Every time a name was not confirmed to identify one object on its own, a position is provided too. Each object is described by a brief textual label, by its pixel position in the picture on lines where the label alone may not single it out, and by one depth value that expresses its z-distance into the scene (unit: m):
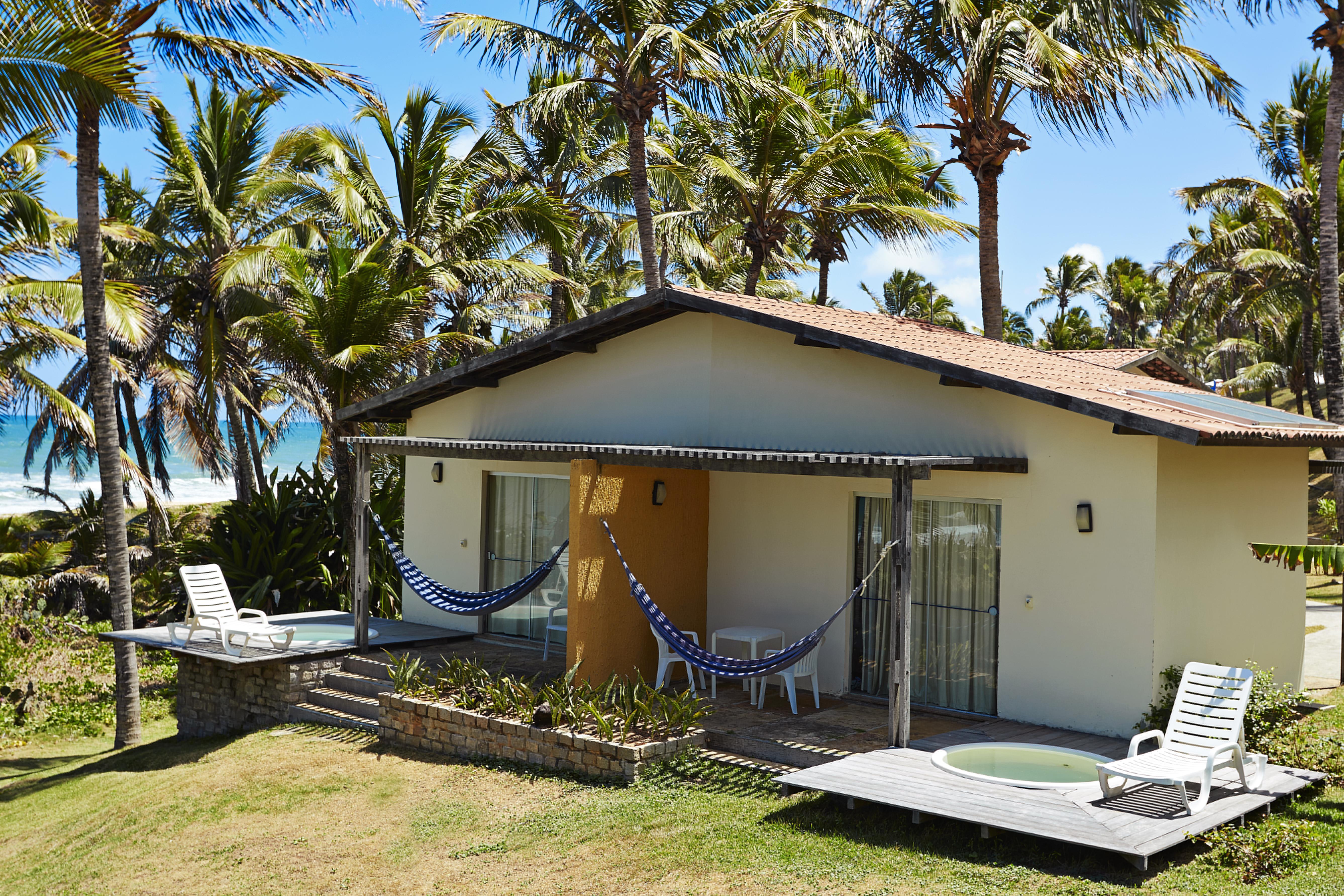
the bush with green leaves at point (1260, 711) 8.55
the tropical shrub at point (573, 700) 9.23
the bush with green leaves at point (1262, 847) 6.44
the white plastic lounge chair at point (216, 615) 11.99
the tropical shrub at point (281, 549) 16.64
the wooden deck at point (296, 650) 11.81
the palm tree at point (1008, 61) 14.82
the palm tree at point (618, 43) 15.75
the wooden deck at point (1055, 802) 6.62
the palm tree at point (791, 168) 17.20
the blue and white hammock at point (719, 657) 8.61
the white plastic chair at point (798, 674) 9.88
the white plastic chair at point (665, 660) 10.38
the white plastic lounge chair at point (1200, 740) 7.05
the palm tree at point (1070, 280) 53.47
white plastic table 10.49
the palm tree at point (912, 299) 54.88
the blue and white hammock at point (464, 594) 11.10
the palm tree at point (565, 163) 21.14
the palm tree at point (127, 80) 9.23
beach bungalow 9.02
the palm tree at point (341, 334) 15.73
